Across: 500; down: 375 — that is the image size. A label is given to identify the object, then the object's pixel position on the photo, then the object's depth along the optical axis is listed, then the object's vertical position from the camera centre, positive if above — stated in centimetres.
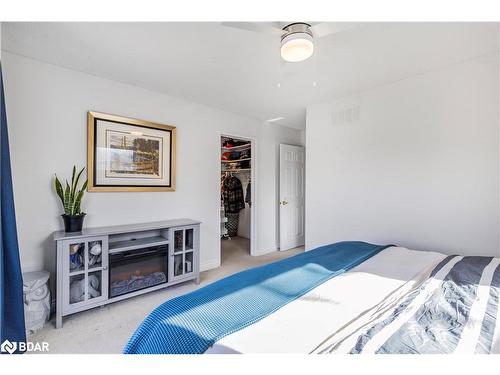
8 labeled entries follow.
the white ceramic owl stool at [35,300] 187 -88
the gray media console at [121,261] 200 -69
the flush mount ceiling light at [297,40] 143 +91
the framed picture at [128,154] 241 +41
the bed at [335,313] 78 -50
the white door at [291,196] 423 -12
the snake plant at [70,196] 215 -4
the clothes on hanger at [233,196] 521 -13
